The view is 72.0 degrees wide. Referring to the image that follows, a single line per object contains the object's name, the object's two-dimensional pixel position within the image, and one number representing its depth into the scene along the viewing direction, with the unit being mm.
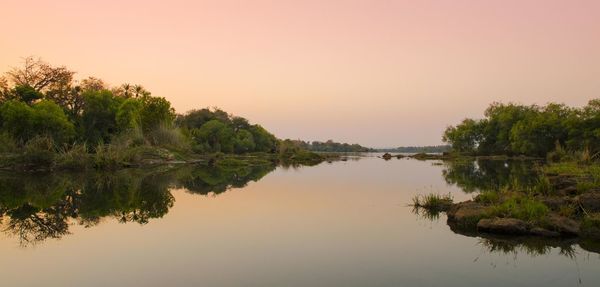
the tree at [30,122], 44062
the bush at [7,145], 35094
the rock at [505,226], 10742
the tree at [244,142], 91938
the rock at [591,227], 10644
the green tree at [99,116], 55938
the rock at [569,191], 15383
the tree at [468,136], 105069
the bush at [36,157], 33062
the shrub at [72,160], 33500
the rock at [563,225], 10688
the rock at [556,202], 13031
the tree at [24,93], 51594
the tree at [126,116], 56625
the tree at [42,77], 58188
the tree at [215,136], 83262
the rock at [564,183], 16922
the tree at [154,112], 61094
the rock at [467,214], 12008
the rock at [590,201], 12453
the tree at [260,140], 107438
